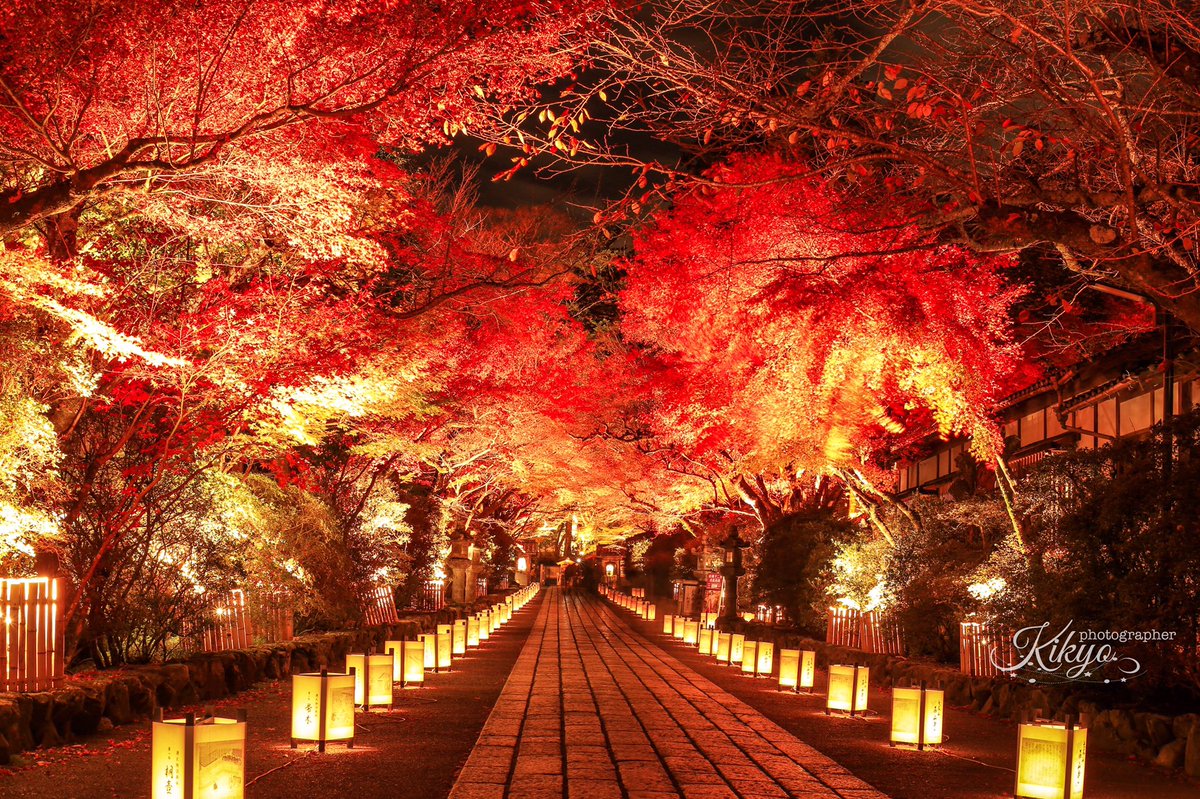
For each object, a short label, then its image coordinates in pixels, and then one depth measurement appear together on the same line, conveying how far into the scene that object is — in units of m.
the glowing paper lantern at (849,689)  12.00
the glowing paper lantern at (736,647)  18.67
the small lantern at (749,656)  16.89
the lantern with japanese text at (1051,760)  7.27
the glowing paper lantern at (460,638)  19.44
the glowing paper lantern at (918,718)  9.70
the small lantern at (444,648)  16.66
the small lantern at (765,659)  16.73
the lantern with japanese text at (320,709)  8.66
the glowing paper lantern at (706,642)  21.31
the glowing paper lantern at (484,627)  24.37
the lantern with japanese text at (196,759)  5.68
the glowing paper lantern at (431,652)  16.47
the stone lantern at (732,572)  28.11
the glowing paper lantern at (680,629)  25.89
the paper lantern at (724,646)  19.10
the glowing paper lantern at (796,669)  14.55
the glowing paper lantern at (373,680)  11.10
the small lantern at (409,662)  13.82
